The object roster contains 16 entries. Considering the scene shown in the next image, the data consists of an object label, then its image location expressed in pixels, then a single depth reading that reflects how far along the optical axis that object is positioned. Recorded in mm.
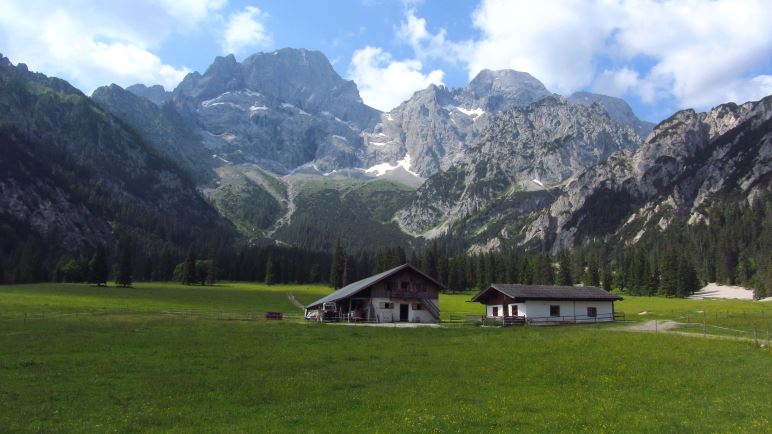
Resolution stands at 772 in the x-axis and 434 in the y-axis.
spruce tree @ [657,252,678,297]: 140875
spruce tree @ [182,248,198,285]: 159625
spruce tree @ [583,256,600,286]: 159625
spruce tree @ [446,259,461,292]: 154125
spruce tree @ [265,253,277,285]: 180625
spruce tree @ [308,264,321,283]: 193000
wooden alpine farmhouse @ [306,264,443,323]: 71625
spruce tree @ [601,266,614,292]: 153875
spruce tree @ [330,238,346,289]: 160250
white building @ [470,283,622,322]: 66688
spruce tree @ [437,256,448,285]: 157125
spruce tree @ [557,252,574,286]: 150588
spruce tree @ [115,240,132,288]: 134588
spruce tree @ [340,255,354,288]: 153275
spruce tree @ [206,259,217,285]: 164875
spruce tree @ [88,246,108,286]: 134250
